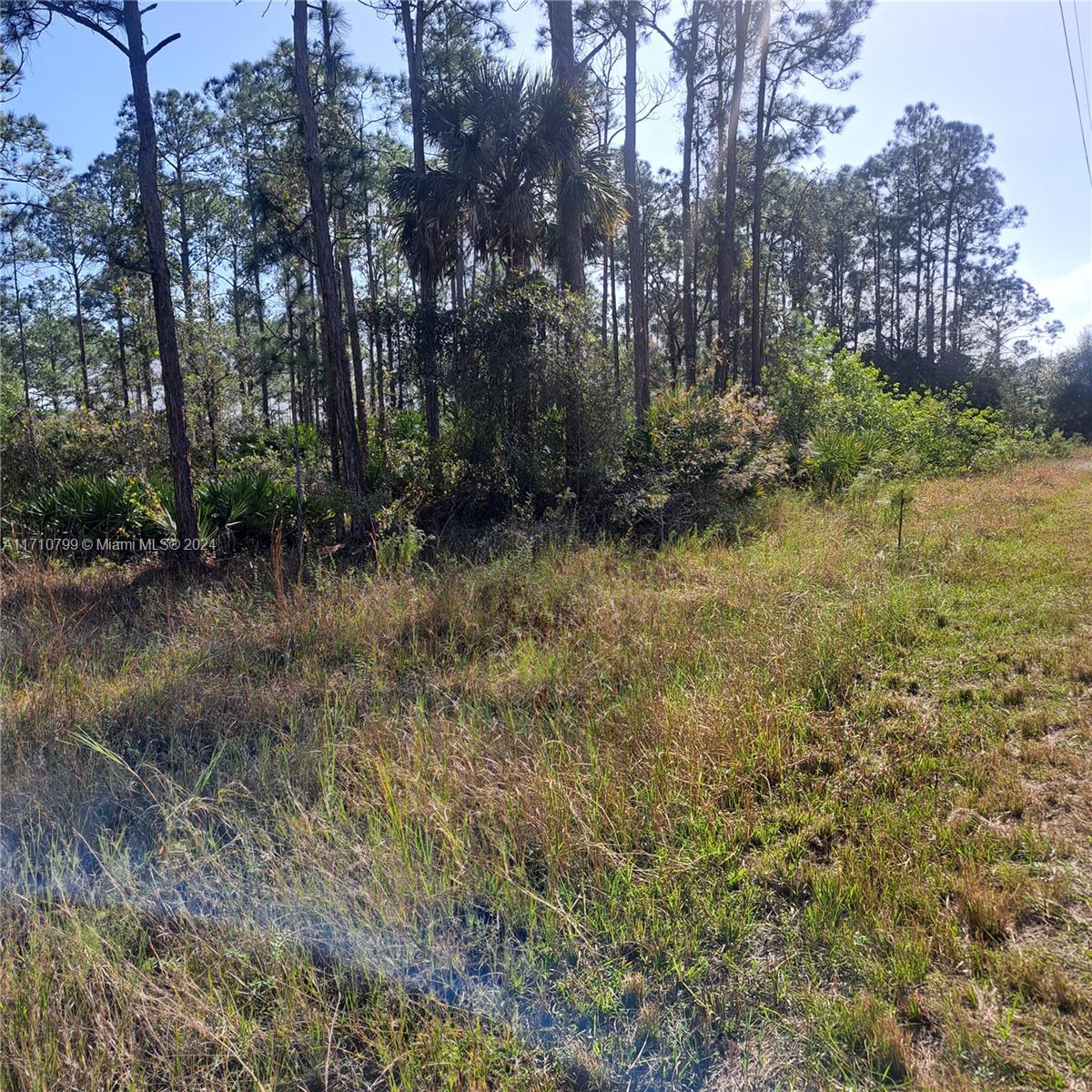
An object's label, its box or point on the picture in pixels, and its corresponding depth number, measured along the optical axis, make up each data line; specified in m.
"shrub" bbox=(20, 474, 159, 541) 10.16
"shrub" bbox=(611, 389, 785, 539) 9.45
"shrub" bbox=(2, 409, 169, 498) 14.51
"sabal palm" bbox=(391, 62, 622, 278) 11.89
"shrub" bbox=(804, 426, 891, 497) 12.30
